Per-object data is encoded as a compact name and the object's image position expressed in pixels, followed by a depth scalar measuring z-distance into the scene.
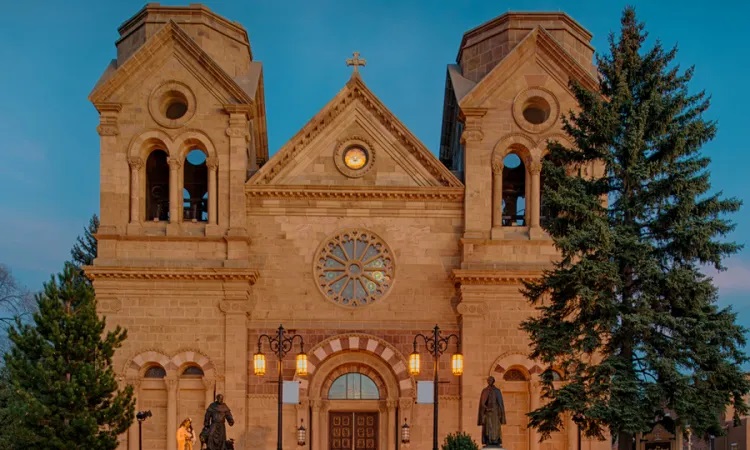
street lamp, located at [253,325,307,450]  30.97
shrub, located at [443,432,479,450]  26.94
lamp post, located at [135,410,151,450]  32.50
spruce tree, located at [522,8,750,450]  25.25
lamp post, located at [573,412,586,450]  26.30
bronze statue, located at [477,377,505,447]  26.62
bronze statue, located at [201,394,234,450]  28.66
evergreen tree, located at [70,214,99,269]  52.47
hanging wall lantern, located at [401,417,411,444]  34.81
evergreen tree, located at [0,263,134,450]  29.28
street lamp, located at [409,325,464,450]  31.08
